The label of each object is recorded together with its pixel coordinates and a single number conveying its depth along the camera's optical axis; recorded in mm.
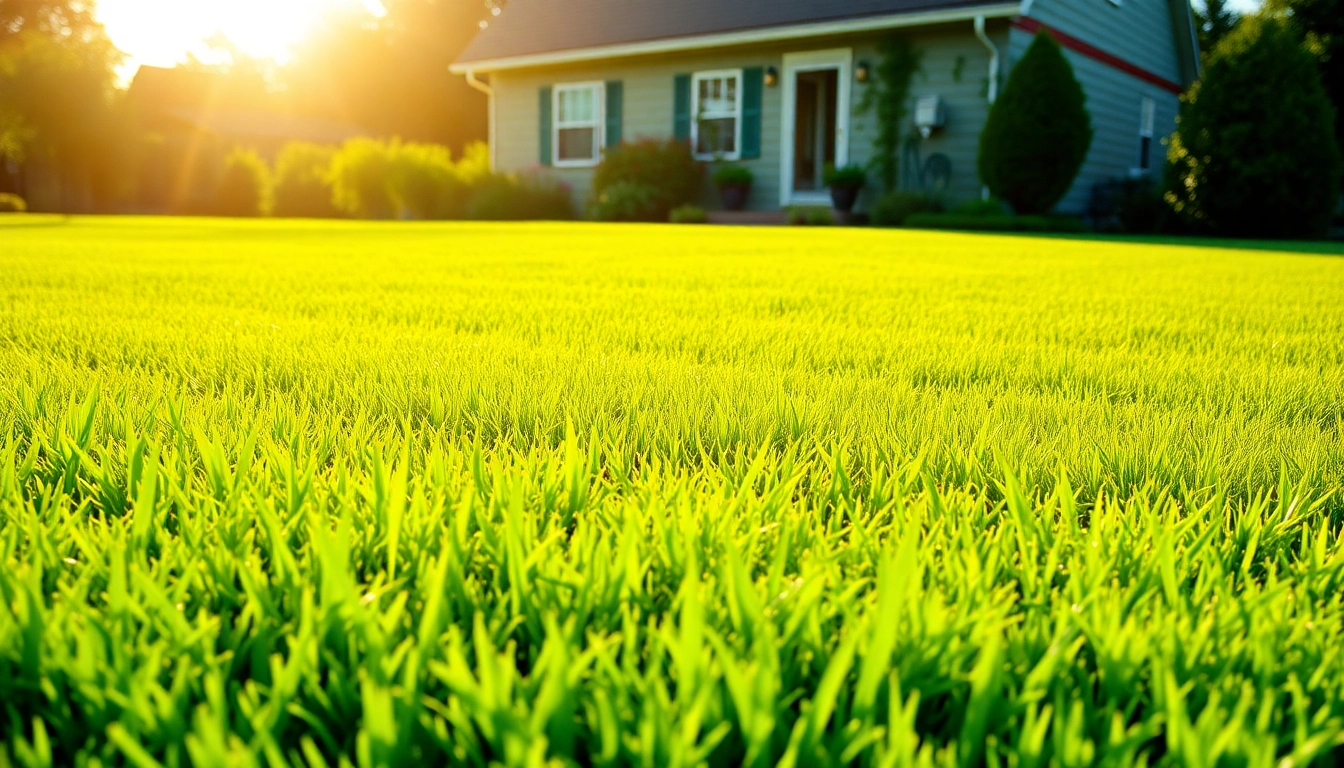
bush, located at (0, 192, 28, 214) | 23266
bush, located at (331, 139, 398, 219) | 17969
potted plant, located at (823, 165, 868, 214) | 14234
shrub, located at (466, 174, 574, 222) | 16078
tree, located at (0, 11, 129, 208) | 27703
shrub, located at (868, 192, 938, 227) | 13227
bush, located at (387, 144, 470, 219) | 17281
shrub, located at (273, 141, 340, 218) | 20828
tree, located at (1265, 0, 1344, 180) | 19578
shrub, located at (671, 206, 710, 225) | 14641
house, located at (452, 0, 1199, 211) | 14117
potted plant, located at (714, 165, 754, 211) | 15406
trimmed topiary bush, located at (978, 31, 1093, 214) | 12586
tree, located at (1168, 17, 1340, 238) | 12820
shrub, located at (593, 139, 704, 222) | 15523
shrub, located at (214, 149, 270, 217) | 24281
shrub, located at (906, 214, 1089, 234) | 11688
